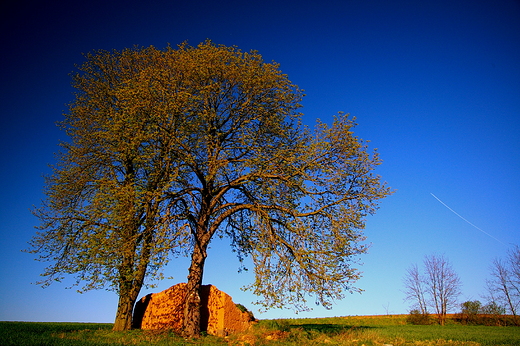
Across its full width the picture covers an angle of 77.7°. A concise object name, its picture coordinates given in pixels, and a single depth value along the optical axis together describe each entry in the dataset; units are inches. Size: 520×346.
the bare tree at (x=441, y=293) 1576.9
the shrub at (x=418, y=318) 1561.3
